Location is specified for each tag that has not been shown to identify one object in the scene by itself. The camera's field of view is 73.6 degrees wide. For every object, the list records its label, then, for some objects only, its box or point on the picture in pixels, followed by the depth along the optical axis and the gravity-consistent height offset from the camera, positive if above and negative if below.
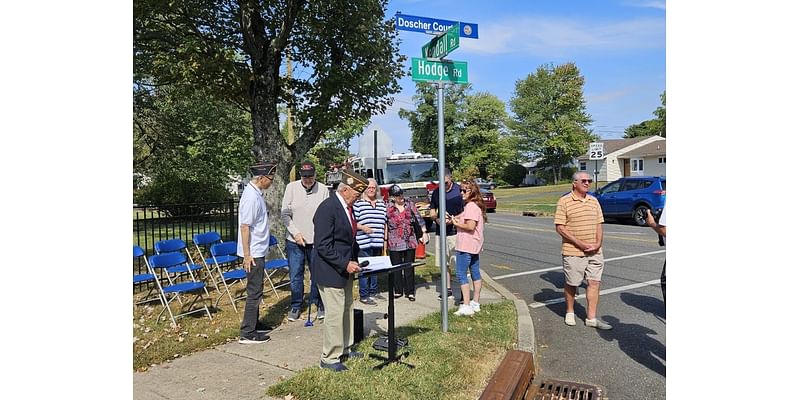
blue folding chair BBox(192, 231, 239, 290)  8.07 -0.69
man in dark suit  4.60 -0.54
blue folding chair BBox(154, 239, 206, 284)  7.29 -0.73
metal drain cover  4.52 -1.71
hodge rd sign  5.54 +1.31
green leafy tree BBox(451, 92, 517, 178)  60.97 +6.33
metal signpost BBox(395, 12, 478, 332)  5.47 +1.46
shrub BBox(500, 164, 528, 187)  59.91 +2.23
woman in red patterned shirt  7.86 -0.59
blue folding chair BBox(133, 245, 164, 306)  7.13 -1.13
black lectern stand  4.84 -1.39
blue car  18.27 -0.14
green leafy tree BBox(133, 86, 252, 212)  17.67 +1.71
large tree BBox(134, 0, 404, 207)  9.10 +2.56
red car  25.67 -0.30
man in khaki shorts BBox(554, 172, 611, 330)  6.21 -0.50
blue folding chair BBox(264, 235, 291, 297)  7.88 -1.03
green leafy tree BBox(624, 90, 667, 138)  74.00 +9.82
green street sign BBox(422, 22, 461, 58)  5.38 +1.57
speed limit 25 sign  21.27 +1.69
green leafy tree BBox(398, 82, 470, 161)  61.62 +9.01
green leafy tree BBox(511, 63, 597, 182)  58.75 +8.86
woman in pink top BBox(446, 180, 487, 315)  6.64 -0.56
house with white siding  50.19 +3.54
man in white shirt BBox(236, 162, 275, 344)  5.64 -0.49
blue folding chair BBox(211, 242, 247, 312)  7.29 -0.90
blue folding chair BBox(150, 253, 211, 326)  6.30 -0.97
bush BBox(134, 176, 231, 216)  17.80 +0.13
